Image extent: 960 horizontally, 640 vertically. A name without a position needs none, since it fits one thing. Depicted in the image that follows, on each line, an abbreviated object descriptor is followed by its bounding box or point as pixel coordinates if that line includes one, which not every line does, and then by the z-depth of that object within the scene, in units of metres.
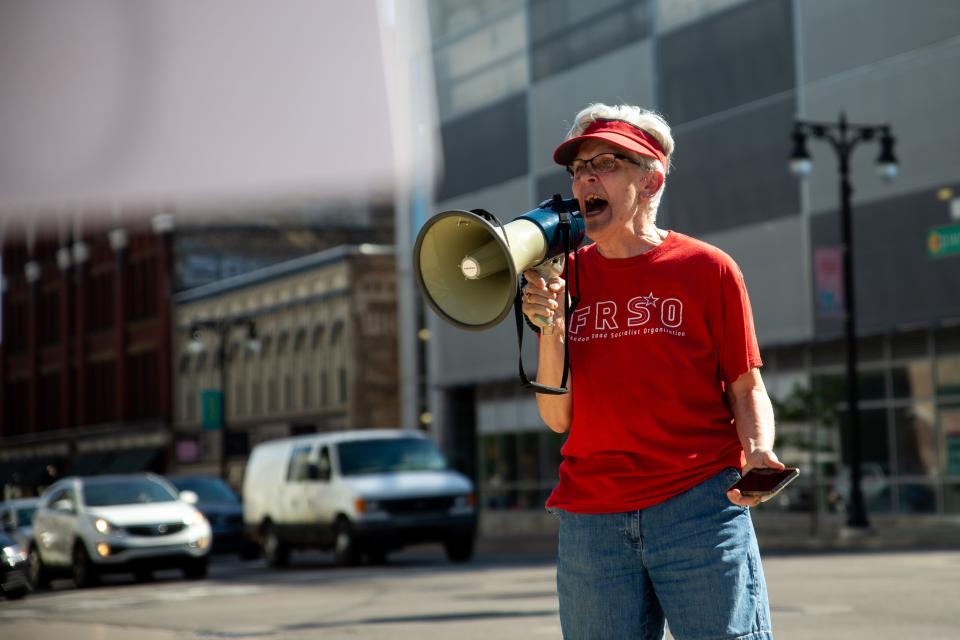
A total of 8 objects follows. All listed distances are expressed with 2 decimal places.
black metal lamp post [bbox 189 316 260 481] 42.22
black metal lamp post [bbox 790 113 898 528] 26.78
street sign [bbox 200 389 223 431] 53.81
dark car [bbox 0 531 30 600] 16.19
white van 21.66
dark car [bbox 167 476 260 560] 28.55
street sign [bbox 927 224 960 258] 30.64
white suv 20.89
